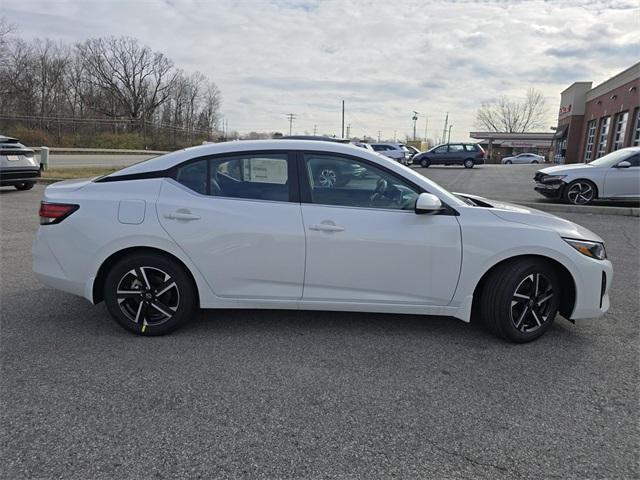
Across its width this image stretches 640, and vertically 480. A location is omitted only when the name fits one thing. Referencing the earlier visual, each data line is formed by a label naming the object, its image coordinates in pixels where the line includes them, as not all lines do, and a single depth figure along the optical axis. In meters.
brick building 22.11
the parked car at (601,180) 10.59
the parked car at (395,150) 30.08
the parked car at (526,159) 49.50
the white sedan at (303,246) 3.43
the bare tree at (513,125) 81.62
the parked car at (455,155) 29.80
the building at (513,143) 66.50
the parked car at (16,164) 11.57
